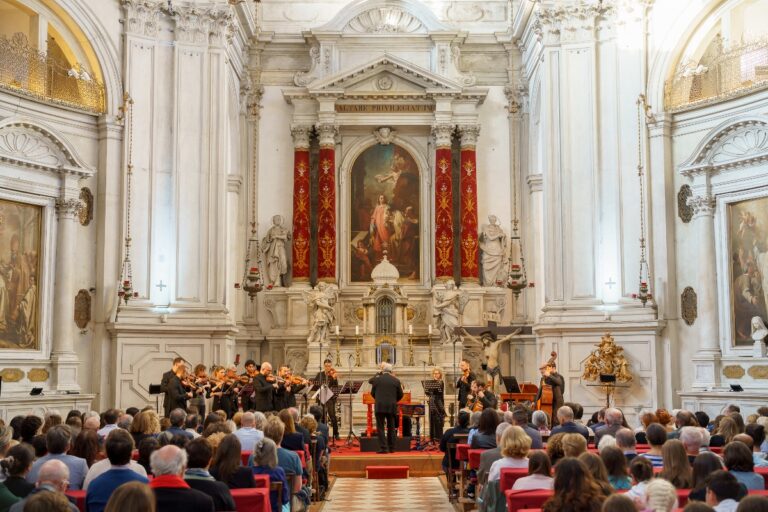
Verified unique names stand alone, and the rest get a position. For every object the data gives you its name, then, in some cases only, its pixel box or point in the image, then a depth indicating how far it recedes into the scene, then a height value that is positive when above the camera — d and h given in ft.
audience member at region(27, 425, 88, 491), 27.84 -2.70
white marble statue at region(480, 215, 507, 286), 90.74 +8.76
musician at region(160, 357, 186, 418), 55.31 -1.08
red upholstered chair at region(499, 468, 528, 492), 27.86 -3.28
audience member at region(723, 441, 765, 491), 24.68 -2.65
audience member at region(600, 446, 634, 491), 24.70 -2.71
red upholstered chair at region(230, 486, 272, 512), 24.63 -3.44
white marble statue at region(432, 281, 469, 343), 85.10 +3.54
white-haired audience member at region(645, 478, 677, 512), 19.31 -2.65
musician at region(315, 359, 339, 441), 66.13 -1.80
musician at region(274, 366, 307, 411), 59.47 -1.89
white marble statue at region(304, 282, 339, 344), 84.48 +3.56
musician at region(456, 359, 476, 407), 63.21 -1.87
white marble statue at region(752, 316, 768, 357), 63.62 +1.08
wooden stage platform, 58.59 -6.10
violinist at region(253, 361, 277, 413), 57.98 -1.81
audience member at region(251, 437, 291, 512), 30.25 -3.14
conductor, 60.41 -2.65
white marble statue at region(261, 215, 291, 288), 90.22 +8.80
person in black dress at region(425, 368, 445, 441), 63.21 -3.39
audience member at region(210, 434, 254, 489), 26.58 -2.85
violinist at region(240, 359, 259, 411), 59.01 -1.64
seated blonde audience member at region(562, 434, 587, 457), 26.25 -2.30
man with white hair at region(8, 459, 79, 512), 21.12 -2.44
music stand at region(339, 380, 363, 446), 64.27 -2.22
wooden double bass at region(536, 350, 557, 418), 61.46 -2.50
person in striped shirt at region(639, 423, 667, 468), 30.17 -2.45
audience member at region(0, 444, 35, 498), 24.66 -2.69
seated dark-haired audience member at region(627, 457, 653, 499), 22.76 -2.56
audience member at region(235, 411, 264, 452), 36.45 -2.82
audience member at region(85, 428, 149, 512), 23.11 -2.65
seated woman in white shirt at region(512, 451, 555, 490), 25.35 -2.97
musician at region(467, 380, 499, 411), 58.39 -2.49
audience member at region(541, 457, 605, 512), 20.58 -2.72
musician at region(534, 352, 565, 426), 60.49 -1.71
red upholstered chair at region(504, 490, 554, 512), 24.23 -3.37
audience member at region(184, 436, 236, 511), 23.36 -2.76
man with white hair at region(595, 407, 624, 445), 37.22 -2.45
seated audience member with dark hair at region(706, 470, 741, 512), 20.06 -2.65
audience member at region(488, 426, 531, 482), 29.32 -2.76
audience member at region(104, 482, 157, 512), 17.17 -2.37
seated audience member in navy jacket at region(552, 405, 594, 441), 37.22 -2.49
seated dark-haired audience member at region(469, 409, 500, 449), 39.22 -2.87
